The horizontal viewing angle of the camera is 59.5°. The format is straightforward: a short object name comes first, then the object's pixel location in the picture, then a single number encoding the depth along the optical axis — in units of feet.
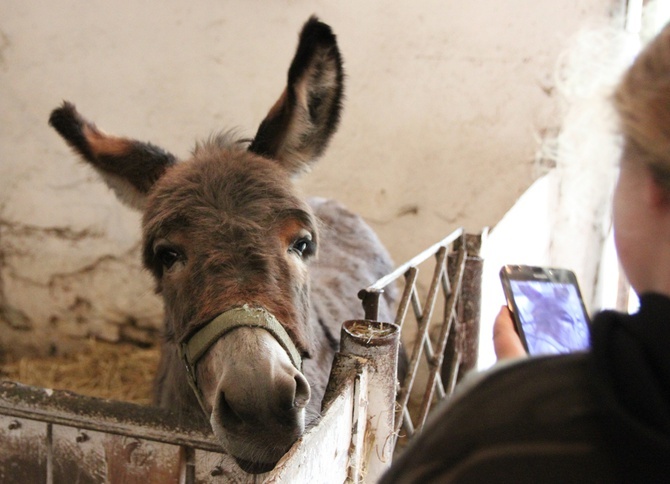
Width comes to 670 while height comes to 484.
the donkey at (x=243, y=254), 3.97
